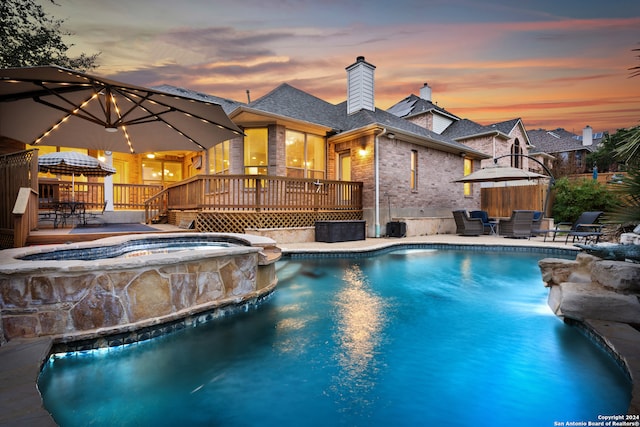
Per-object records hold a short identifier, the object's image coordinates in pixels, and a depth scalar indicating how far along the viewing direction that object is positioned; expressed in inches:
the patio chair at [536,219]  459.9
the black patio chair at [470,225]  486.6
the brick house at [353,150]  439.8
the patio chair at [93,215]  436.7
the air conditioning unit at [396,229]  448.8
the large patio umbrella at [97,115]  158.6
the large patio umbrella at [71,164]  328.8
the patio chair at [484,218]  508.7
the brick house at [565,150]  1037.6
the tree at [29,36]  414.0
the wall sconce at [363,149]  455.2
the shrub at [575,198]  551.5
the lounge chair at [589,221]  375.2
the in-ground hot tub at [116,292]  102.3
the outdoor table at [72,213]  338.1
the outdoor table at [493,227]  500.1
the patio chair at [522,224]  436.8
